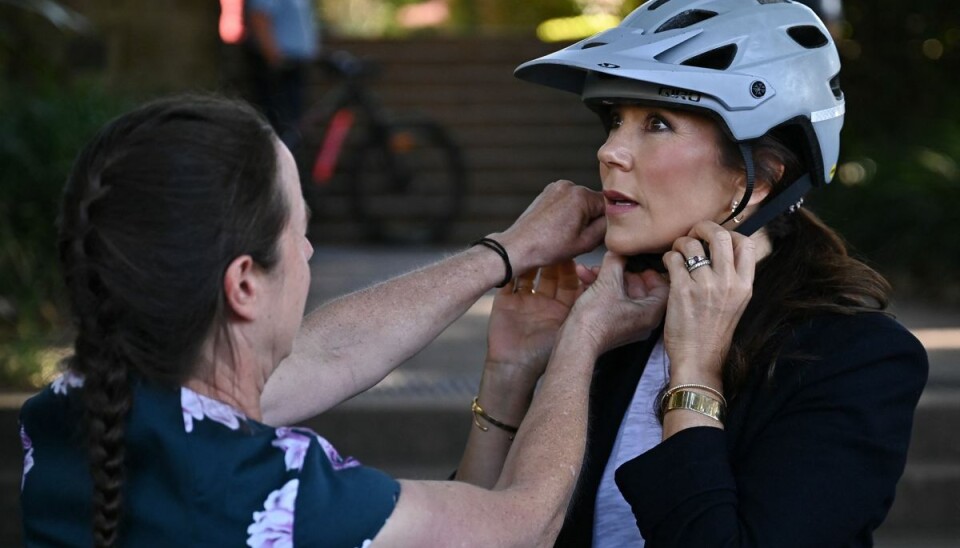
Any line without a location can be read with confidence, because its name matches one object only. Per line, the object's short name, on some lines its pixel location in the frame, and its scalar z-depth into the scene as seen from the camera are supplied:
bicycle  9.42
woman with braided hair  1.78
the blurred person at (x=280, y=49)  8.03
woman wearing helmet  2.20
